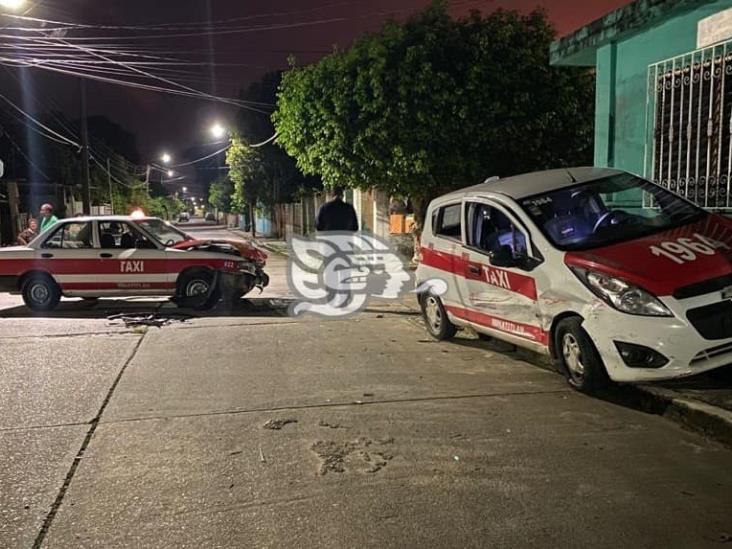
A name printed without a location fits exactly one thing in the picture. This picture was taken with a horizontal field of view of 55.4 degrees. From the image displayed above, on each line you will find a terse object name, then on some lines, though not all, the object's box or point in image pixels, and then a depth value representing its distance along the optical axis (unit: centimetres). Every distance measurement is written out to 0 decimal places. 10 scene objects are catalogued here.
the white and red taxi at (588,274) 497
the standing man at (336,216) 1119
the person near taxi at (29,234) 1384
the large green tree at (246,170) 3400
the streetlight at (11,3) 1190
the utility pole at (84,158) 2464
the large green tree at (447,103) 1264
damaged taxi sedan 1074
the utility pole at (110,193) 4628
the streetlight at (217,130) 3219
